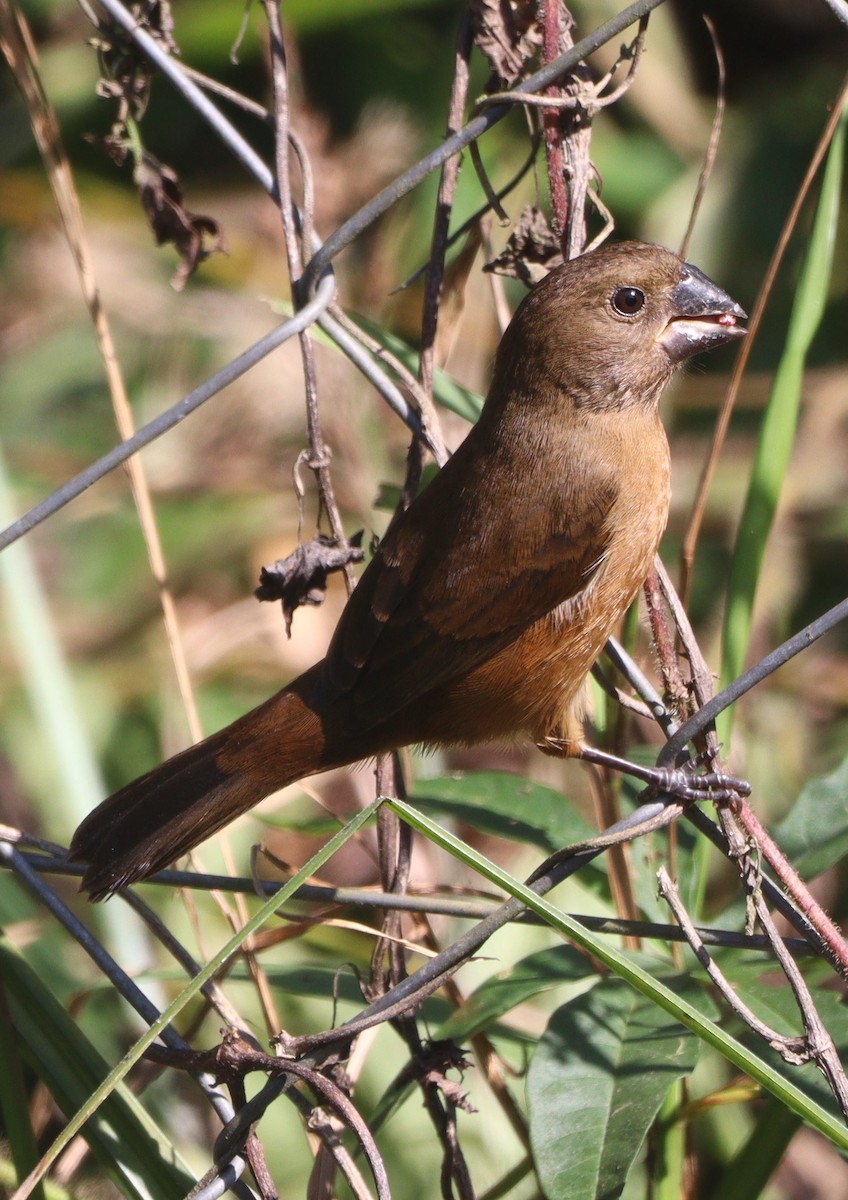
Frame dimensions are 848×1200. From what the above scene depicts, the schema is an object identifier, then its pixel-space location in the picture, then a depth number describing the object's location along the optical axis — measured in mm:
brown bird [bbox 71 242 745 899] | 4840
